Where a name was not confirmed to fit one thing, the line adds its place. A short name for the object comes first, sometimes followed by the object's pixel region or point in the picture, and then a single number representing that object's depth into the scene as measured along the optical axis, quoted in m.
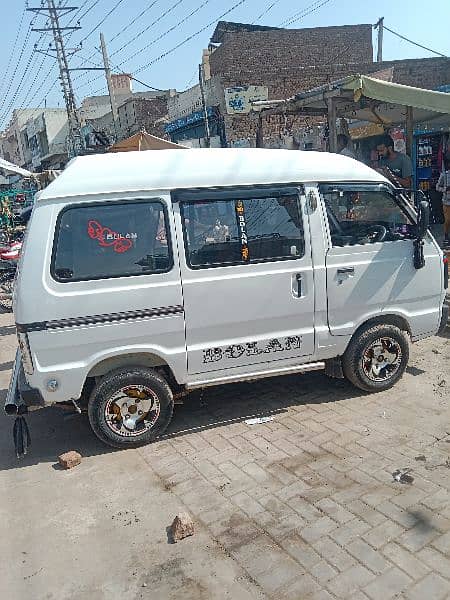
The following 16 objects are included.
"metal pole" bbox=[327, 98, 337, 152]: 7.49
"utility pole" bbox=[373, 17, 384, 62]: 21.97
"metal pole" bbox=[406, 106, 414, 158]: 8.15
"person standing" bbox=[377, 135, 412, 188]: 8.59
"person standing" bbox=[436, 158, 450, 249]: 9.42
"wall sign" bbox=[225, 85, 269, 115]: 19.38
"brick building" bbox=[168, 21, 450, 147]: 19.86
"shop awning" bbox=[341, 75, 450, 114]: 6.70
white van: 3.62
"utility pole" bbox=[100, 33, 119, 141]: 26.67
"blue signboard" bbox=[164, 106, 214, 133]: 20.51
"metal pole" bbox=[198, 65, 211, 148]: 17.33
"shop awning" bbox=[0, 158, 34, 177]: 14.93
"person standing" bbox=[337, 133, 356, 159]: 9.96
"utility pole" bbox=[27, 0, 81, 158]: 29.44
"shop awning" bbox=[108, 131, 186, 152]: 10.12
